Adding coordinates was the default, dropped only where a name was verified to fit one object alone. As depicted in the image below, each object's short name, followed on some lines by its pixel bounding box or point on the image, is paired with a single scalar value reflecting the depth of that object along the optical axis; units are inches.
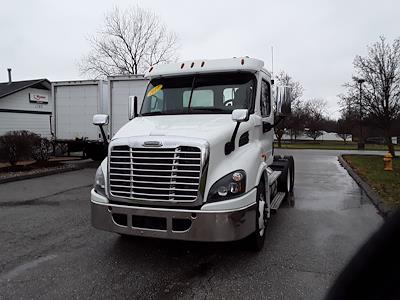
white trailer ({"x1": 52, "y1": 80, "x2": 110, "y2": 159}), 606.5
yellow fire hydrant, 534.6
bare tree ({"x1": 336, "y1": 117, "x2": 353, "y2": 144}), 2095.1
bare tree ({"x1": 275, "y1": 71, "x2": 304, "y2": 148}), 1459.5
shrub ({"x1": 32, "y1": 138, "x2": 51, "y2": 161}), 589.0
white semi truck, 168.4
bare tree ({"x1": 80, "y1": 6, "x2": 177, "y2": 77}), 1302.9
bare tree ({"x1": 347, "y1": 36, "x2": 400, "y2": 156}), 749.9
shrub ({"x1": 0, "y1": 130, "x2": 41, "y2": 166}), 542.9
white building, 894.4
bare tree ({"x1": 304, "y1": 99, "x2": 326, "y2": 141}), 2111.2
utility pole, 1285.3
